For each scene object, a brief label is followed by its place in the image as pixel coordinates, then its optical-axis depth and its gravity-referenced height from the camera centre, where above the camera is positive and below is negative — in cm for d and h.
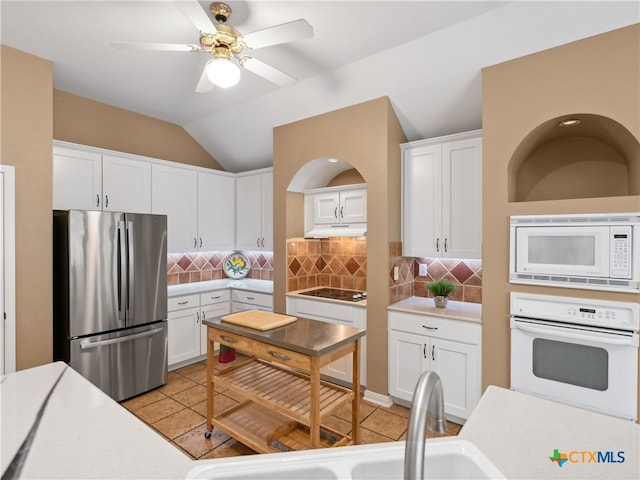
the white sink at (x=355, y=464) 90 -62
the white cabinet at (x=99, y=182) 316 +58
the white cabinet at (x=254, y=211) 443 +37
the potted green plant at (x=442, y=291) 306 -48
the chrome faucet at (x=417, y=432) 60 -35
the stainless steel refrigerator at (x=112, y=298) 287 -54
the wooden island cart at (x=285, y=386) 205 -107
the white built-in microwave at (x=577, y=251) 202 -8
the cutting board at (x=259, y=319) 234 -60
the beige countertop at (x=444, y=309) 279 -64
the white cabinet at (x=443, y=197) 295 +38
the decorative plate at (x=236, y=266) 500 -41
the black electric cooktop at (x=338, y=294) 355 -63
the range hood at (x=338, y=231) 345 +8
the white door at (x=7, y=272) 252 -25
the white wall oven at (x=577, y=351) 203 -74
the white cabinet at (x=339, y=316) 327 -81
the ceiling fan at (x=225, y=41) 176 +113
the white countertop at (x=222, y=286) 405 -62
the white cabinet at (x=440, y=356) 268 -100
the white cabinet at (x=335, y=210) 349 +31
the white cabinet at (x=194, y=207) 400 +40
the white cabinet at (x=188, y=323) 379 -99
